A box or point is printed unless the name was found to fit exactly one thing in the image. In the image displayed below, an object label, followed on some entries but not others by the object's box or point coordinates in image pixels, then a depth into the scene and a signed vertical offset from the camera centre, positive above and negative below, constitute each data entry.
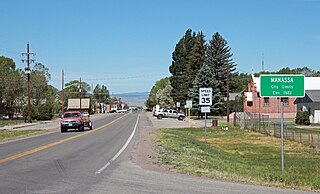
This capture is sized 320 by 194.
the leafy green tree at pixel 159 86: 187.75 +9.97
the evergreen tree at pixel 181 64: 93.75 +9.85
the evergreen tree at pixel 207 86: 74.00 +3.91
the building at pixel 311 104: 55.44 +0.81
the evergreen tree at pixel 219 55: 101.61 +12.64
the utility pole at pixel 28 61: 63.09 +6.60
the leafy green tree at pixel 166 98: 125.71 +3.11
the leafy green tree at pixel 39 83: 93.44 +5.19
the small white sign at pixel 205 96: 26.39 +0.78
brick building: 76.62 +1.02
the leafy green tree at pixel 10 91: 87.31 +3.23
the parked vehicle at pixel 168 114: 78.44 -0.90
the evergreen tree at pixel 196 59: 86.00 +9.77
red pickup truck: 39.03 -1.15
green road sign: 12.70 +0.68
